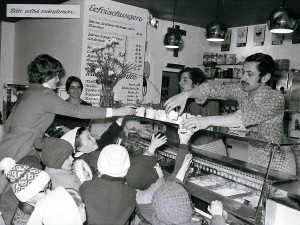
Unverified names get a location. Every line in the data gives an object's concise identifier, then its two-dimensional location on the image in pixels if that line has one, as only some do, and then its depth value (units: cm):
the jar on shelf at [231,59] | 789
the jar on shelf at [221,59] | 812
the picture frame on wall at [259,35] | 743
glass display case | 217
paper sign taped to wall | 468
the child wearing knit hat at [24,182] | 223
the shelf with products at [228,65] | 779
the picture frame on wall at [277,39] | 703
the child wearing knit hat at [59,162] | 261
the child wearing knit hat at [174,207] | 208
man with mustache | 250
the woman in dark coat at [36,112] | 298
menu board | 601
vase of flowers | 431
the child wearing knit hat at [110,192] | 219
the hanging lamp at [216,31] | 530
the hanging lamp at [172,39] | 612
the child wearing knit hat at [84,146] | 306
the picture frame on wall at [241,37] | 786
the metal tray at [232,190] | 242
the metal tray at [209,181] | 264
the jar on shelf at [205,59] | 856
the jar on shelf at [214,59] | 835
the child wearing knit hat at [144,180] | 242
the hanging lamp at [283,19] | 401
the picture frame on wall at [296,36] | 664
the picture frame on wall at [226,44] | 827
